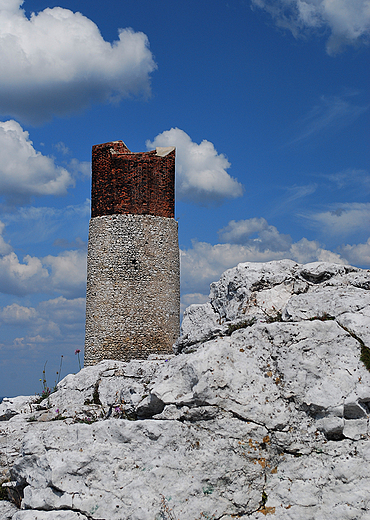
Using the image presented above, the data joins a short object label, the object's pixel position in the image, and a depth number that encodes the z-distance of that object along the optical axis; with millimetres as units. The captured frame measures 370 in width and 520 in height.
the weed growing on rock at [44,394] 13322
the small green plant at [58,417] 10691
